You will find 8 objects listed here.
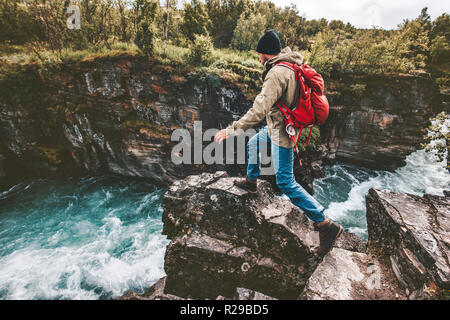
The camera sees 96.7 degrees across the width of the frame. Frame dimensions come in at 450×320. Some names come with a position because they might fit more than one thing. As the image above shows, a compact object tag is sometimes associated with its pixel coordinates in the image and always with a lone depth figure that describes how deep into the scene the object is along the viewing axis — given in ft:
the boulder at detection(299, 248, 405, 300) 10.30
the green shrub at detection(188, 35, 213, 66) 41.75
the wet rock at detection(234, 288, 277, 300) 11.21
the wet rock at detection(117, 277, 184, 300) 13.07
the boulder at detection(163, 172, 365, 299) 13.34
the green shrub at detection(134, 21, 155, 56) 39.52
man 9.43
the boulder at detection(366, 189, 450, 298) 9.70
